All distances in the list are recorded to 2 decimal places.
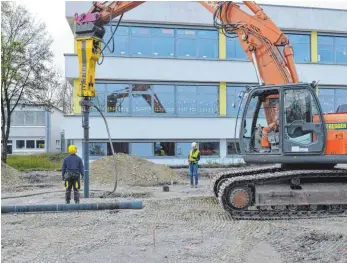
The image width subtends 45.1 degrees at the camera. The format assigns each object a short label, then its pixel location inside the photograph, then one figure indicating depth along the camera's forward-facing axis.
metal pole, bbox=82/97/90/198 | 11.38
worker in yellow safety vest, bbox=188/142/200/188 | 15.58
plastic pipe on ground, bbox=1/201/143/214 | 8.70
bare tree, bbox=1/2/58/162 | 25.41
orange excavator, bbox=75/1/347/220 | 8.84
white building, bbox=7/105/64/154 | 52.56
